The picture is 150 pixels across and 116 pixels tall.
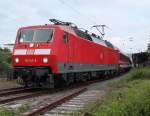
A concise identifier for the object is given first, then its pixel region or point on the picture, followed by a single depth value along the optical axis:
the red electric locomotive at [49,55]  17.62
